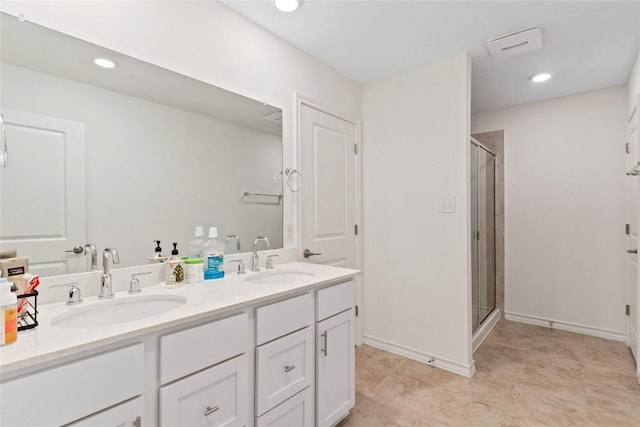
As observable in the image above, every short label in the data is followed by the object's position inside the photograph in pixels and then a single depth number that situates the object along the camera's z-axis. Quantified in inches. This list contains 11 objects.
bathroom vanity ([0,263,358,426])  32.2
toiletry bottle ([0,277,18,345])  32.6
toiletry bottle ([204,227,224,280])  64.9
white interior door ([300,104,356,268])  92.5
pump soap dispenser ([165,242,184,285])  58.4
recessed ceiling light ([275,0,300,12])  69.6
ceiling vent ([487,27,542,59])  80.0
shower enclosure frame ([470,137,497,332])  109.7
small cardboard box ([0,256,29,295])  39.4
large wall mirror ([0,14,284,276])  46.8
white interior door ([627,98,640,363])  94.6
